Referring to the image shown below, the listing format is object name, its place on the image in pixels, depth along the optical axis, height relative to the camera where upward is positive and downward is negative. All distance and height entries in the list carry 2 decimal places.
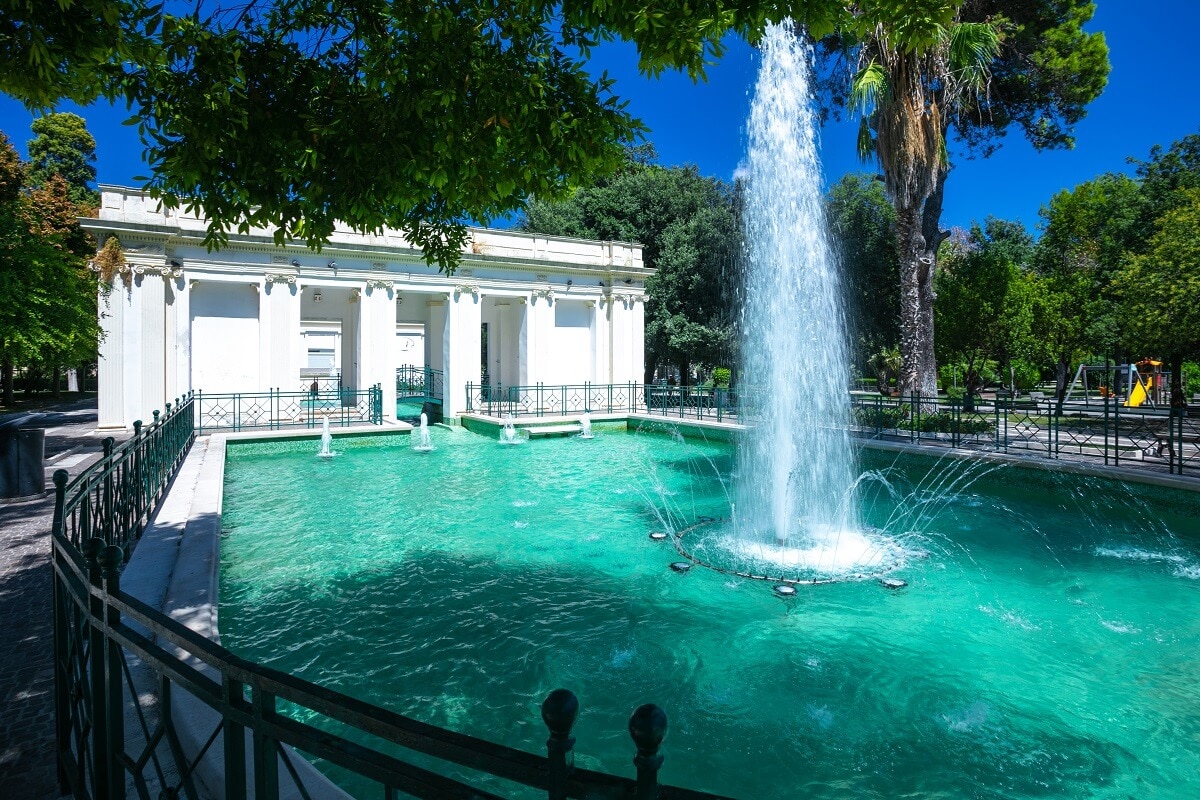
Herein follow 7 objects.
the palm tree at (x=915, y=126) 15.95 +6.68
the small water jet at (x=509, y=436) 17.83 -1.35
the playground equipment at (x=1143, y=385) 22.80 +0.06
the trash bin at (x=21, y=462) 9.23 -1.07
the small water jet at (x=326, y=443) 15.41 -1.39
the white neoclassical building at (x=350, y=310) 18.55 +2.68
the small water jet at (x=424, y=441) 16.70 -1.46
